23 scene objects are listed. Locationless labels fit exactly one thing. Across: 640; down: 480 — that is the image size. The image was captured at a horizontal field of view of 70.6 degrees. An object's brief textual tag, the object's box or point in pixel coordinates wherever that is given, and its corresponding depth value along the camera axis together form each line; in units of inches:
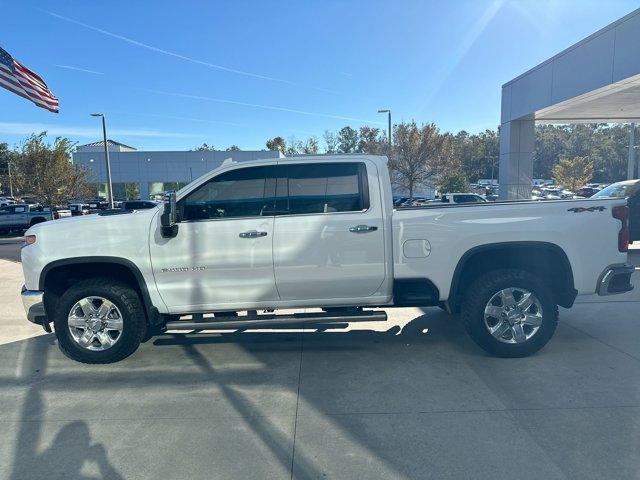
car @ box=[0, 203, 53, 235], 794.8
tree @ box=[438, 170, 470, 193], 1180.2
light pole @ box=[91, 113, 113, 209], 937.9
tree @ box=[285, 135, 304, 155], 2081.7
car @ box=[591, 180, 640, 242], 387.5
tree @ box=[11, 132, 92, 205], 955.3
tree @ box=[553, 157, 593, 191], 1502.2
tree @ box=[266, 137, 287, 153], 2940.5
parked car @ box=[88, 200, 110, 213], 989.6
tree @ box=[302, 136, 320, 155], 1987.0
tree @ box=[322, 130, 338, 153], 2080.5
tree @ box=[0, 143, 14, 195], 2238.9
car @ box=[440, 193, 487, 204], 763.4
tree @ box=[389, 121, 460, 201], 1043.9
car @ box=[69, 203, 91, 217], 770.3
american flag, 408.5
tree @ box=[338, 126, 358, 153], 2259.6
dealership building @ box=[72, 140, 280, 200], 1822.1
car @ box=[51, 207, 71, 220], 844.7
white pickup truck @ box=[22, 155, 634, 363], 172.4
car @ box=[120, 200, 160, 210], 751.7
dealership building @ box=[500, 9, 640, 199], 454.6
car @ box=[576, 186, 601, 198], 1016.7
